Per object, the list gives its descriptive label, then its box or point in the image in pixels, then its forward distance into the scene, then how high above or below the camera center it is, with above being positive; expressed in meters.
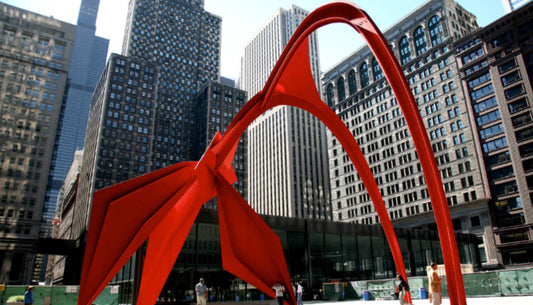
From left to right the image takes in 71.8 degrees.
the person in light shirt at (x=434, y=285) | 12.17 -0.60
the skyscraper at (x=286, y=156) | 117.69 +36.49
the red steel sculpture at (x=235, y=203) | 10.31 +2.18
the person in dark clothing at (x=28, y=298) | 16.12 -1.01
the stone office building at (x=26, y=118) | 66.25 +30.83
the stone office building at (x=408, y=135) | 65.40 +27.62
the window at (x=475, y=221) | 62.07 +7.20
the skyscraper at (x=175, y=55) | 120.06 +73.22
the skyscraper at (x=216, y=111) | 112.31 +48.46
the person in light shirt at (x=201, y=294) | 14.91 -0.90
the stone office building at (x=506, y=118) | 57.34 +23.58
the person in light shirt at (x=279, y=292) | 13.29 -0.78
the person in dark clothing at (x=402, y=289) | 13.30 -0.77
